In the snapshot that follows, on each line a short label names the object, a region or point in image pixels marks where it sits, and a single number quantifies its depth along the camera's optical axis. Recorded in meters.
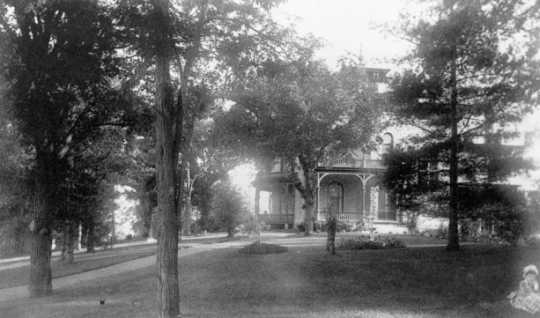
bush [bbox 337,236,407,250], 20.56
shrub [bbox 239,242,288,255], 19.94
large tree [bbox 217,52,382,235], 28.94
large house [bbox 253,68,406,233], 35.62
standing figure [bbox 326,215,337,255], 18.33
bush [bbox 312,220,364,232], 33.53
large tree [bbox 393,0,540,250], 14.20
